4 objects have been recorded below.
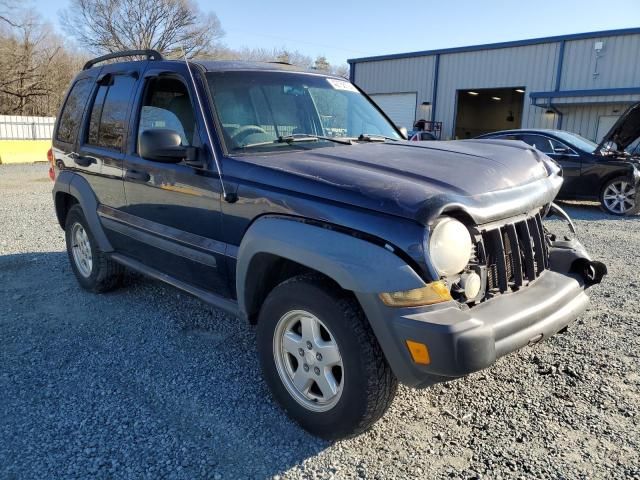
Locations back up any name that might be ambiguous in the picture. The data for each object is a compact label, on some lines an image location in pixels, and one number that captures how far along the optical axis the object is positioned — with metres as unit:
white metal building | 19.75
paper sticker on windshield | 4.16
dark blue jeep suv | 2.28
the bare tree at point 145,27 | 44.13
